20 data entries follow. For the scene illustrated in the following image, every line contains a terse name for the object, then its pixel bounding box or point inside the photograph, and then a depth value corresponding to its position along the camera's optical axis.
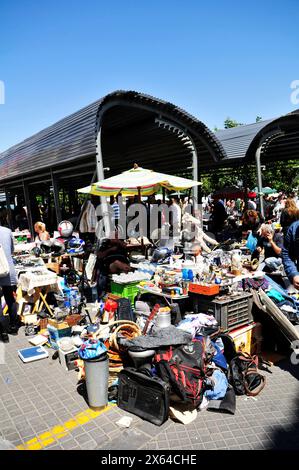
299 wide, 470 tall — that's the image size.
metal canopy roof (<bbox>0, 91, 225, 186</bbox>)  9.56
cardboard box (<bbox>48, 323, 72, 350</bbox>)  5.42
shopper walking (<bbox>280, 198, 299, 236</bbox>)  4.77
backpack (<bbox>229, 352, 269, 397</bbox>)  4.04
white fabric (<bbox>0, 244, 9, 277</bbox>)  5.70
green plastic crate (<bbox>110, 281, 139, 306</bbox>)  6.06
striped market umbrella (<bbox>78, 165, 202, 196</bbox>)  7.88
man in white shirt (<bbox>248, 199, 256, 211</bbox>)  16.55
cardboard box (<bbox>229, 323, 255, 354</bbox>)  4.68
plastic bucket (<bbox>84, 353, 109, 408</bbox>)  3.74
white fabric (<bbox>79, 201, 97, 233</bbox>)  10.24
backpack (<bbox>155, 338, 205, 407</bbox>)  3.50
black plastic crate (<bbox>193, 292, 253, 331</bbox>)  4.76
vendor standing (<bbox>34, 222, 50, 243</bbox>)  9.60
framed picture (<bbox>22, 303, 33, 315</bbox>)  6.85
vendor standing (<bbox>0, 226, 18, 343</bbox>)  5.97
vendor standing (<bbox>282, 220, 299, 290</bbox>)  4.23
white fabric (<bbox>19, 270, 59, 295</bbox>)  6.55
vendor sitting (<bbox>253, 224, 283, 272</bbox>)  6.26
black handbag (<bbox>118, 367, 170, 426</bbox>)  3.49
